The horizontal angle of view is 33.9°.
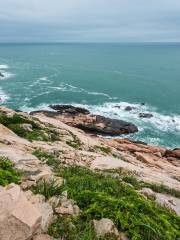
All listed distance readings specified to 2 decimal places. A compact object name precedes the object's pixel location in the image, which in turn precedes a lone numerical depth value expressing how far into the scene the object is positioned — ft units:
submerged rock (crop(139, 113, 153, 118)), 199.00
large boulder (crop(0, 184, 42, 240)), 21.18
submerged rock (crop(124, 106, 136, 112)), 213.25
